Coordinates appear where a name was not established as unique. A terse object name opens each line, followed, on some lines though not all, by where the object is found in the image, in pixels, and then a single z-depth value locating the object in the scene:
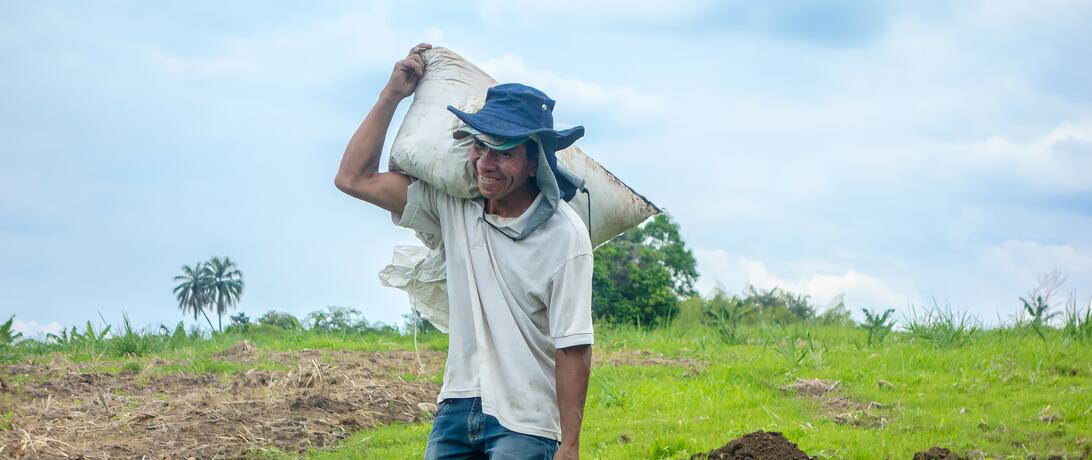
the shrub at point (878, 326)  10.59
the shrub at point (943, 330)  10.37
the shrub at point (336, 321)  13.47
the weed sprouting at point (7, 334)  9.28
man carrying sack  3.48
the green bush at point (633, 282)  28.09
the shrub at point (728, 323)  11.53
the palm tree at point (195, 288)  45.31
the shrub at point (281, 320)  12.99
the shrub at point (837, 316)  14.85
